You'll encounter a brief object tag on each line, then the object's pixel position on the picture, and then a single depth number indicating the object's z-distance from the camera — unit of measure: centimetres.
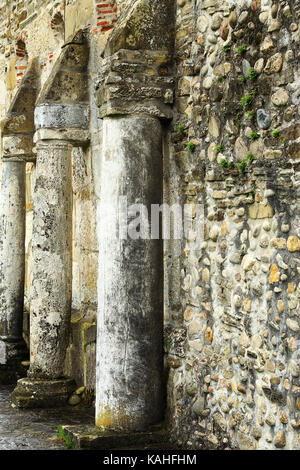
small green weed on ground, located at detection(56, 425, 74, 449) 582
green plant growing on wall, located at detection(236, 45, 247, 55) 497
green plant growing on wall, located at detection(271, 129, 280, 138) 460
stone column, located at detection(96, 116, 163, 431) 579
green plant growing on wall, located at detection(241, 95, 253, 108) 489
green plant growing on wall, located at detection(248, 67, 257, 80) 486
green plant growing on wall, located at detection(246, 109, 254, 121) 486
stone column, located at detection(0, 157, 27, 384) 867
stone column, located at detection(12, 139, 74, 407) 741
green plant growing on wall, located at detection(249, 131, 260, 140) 482
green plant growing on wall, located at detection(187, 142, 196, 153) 568
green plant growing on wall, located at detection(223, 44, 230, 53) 519
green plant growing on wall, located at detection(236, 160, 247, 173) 495
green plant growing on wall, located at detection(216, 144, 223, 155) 527
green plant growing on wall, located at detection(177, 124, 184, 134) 586
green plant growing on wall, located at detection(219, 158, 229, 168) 517
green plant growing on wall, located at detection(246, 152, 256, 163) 485
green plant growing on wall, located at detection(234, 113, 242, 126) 503
